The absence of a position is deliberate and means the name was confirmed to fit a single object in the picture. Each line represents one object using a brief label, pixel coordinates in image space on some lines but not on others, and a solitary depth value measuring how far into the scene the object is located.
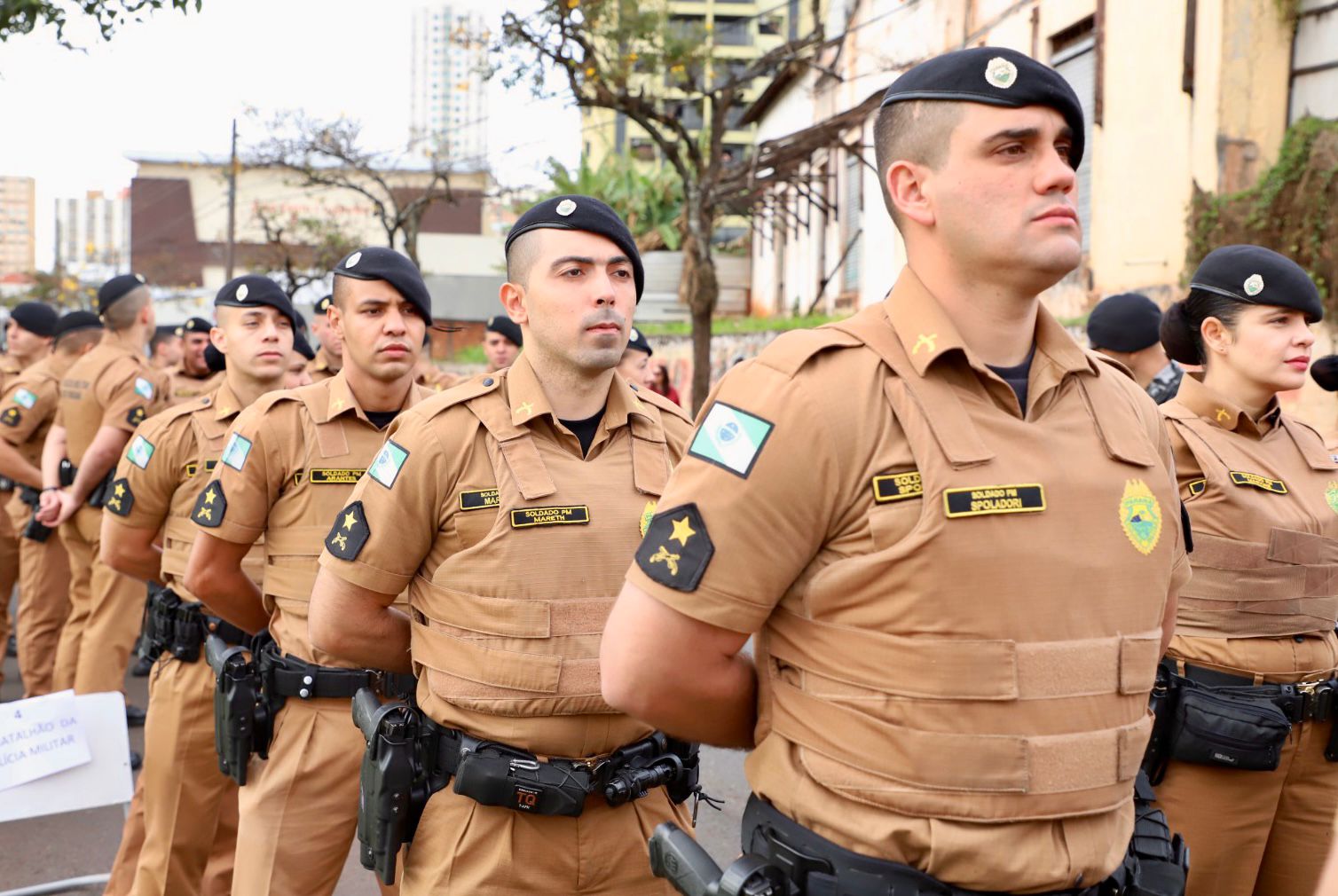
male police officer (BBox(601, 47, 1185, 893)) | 1.85
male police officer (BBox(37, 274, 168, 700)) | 6.51
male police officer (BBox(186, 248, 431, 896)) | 3.67
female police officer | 3.60
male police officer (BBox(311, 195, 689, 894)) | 2.90
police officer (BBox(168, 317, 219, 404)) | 8.82
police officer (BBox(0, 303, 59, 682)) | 10.26
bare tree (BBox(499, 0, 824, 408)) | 14.14
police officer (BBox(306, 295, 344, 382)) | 6.16
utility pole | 31.10
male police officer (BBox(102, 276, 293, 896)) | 4.43
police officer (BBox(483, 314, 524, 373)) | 8.55
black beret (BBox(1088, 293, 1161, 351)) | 5.47
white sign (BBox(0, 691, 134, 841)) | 4.46
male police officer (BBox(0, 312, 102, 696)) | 7.60
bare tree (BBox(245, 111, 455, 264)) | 24.41
